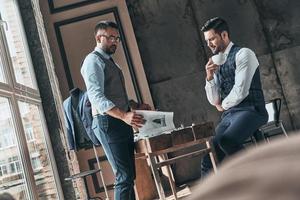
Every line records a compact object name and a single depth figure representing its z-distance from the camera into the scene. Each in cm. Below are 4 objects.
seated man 265
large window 305
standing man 272
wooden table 267
